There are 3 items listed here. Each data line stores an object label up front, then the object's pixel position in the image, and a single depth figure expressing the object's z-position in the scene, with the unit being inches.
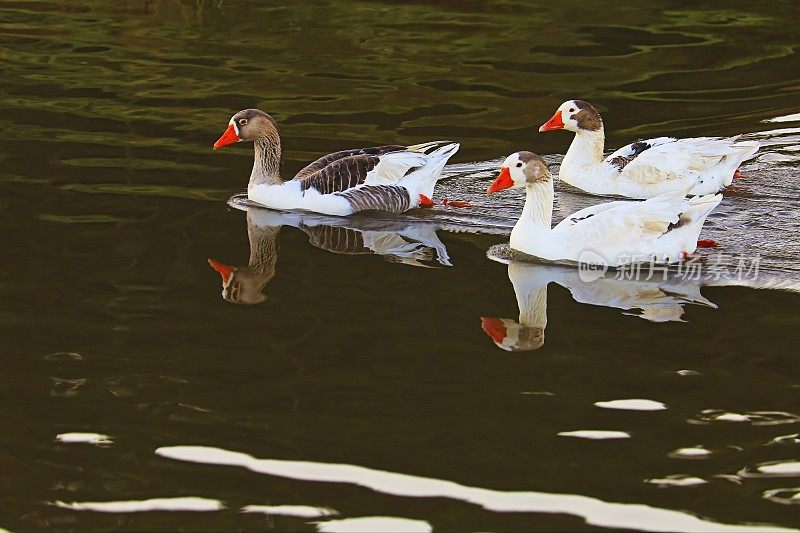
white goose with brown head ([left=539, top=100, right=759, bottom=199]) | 566.9
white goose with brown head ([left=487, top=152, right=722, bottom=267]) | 463.8
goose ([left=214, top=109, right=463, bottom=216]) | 546.0
